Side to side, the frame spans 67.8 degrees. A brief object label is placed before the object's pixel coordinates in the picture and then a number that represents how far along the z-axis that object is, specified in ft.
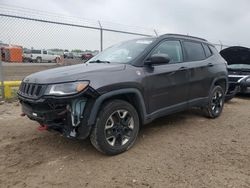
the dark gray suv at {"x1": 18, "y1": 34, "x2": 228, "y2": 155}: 7.96
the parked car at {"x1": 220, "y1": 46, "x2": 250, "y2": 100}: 18.37
